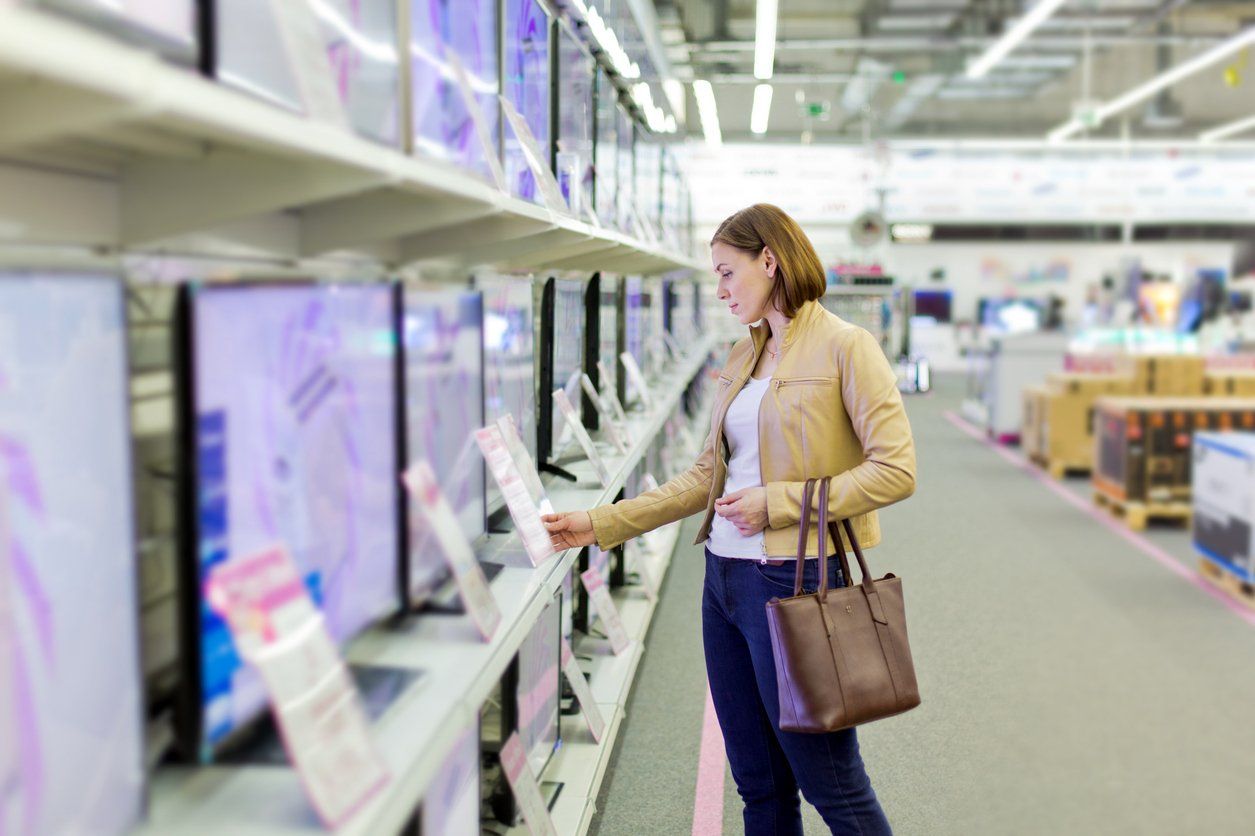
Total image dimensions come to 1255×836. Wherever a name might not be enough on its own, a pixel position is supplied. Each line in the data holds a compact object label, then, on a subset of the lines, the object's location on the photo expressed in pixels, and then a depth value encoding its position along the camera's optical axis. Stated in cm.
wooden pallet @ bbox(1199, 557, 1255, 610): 496
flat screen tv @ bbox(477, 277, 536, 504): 207
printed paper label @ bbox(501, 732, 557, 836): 197
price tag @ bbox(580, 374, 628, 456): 323
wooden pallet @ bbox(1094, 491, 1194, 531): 649
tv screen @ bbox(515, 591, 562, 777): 233
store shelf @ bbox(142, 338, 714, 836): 93
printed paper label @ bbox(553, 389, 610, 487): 275
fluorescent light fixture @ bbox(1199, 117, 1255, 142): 1433
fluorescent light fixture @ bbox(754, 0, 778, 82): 743
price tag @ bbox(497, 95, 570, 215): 211
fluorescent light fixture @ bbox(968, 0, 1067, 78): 822
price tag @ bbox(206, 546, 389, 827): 91
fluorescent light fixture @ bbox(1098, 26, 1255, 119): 956
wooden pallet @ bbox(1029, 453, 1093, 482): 834
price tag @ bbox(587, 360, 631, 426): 362
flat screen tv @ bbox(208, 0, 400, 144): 93
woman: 194
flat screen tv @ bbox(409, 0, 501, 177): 146
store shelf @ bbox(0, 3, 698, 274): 66
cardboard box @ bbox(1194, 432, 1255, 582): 483
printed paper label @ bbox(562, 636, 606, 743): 269
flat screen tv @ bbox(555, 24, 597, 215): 282
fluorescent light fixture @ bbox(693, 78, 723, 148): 1023
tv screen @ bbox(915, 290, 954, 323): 1766
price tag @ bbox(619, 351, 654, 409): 405
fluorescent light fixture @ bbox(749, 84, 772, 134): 1078
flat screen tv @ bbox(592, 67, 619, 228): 352
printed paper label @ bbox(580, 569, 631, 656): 321
